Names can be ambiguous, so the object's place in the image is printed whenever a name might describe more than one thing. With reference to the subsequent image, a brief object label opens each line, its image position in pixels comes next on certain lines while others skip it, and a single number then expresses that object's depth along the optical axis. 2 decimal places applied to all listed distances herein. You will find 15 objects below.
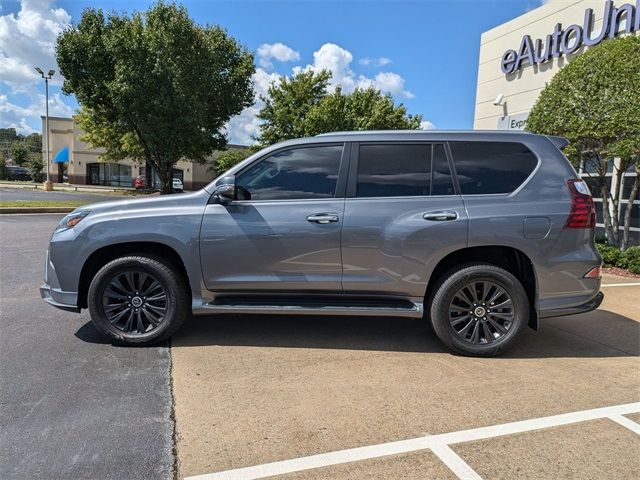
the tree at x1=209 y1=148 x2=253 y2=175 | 45.31
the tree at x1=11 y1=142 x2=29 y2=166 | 57.91
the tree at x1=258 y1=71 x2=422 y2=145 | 24.69
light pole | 28.19
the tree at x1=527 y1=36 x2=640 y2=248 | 7.98
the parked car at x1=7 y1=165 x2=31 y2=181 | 50.38
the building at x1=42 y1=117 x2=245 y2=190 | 47.12
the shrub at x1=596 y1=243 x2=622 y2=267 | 8.95
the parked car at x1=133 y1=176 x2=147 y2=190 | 40.06
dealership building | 11.33
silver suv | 4.06
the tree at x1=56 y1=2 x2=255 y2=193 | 20.14
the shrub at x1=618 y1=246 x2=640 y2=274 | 8.57
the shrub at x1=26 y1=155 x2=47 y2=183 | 47.06
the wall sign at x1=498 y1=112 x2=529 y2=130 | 14.29
